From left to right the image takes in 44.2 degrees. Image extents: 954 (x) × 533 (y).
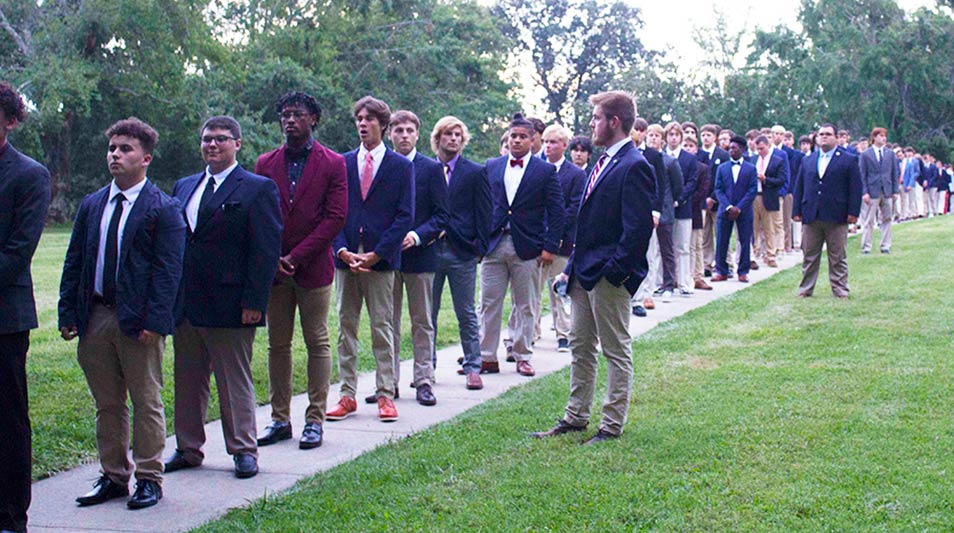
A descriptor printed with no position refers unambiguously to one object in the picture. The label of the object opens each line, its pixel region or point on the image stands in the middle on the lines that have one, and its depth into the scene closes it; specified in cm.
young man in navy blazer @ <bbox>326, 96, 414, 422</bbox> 831
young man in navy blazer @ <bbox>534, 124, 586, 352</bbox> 1109
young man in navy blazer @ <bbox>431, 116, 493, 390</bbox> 977
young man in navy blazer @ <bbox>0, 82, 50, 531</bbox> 551
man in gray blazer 2089
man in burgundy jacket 757
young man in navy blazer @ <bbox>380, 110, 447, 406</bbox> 893
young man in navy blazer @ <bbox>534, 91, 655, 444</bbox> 699
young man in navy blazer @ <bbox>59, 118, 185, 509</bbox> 608
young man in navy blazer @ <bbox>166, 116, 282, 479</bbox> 679
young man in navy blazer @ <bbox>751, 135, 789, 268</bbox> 1875
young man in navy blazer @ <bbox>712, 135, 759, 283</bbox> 1756
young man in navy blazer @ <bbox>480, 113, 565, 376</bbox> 1020
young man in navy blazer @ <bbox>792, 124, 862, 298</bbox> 1407
